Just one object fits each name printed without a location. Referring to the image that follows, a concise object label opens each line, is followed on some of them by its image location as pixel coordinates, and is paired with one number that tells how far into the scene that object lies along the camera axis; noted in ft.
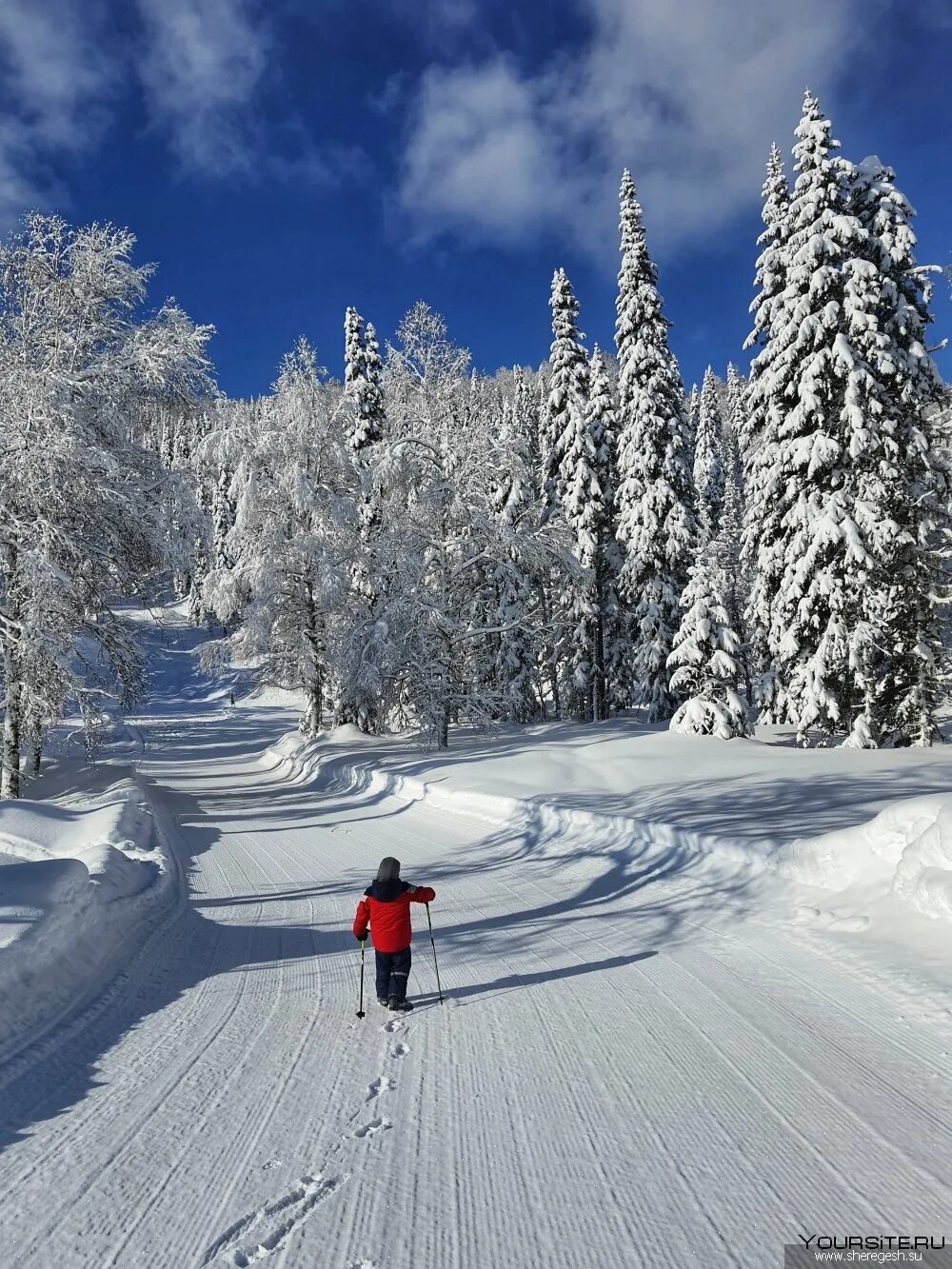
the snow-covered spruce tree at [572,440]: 98.99
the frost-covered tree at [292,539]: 82.79
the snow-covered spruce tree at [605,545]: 100.37
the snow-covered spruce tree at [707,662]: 69.51
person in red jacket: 17.21
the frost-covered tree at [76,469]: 42.27
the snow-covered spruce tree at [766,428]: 64.28
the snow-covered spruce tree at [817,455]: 57.62
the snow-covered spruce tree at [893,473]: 57.06
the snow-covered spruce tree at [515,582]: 78.74
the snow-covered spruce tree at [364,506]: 75.97
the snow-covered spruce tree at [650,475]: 92.63
